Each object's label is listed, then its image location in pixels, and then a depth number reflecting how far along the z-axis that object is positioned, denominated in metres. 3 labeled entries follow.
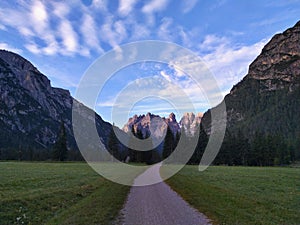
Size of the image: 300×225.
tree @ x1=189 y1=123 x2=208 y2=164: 71.14
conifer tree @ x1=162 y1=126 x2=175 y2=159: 80.76
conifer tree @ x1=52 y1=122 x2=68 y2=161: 76.30
